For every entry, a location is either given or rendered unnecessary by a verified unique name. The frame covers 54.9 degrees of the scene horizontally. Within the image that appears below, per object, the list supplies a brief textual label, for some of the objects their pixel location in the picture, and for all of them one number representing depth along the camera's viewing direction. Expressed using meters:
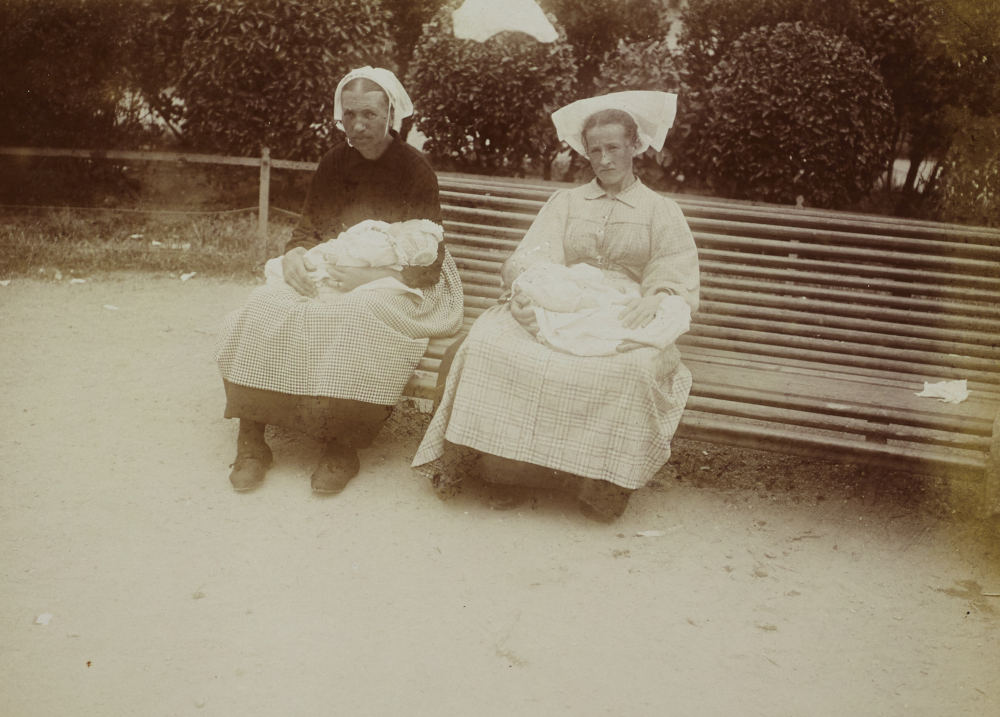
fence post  7.65
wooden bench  3.79
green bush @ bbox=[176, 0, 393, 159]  7.66
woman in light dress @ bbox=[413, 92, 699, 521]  3.69
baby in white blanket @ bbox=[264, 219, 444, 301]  4.20
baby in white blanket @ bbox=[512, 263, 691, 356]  3.77
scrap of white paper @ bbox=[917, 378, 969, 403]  3.95
